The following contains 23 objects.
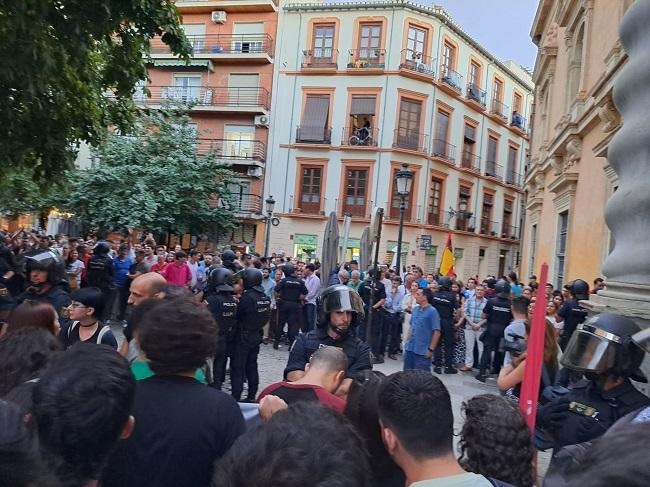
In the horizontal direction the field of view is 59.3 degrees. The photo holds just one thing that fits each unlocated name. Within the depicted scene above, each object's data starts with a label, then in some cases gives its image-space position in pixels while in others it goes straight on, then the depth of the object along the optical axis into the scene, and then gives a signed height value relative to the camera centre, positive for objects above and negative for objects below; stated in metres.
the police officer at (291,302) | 10.69 -1.12
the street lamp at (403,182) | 12.53 +1.55
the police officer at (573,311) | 8.52 -0.66
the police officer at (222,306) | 6.45 -0.79
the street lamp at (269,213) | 22.60 +1.16
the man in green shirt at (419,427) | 1.95 -0.62
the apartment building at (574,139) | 10.55 +2.84
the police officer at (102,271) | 10.50 -0.84
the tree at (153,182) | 24.75 +2.11
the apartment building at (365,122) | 29.09 +6.64
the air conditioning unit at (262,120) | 30.14 +6.30
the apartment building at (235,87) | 30.38 +8.13
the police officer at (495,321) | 9.23 -0.98
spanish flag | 13.73 -0.17
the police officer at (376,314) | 10.90 -1.24
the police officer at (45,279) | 4.94 -0.51
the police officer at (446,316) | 9.85 -1.05
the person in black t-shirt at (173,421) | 2.09 -0.70
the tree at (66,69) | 5.91 +1.90
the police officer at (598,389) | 2.82 -0.61
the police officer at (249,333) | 6.97 -1.17
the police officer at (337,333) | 4.10 -0.65
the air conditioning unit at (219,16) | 30.91 +11.87
